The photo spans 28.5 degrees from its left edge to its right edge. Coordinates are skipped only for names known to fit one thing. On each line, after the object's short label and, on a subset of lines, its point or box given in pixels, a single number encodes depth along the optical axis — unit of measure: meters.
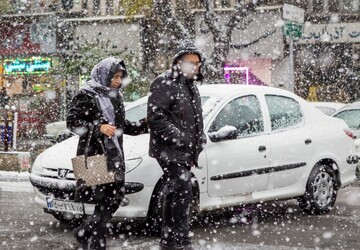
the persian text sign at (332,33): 27.20
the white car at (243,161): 6.92
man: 5.96
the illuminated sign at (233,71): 27.94
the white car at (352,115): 12.64
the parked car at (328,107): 15.48
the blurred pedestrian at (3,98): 30.67
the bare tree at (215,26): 19.45
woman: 5.77
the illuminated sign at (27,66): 31.33
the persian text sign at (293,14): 15.27
